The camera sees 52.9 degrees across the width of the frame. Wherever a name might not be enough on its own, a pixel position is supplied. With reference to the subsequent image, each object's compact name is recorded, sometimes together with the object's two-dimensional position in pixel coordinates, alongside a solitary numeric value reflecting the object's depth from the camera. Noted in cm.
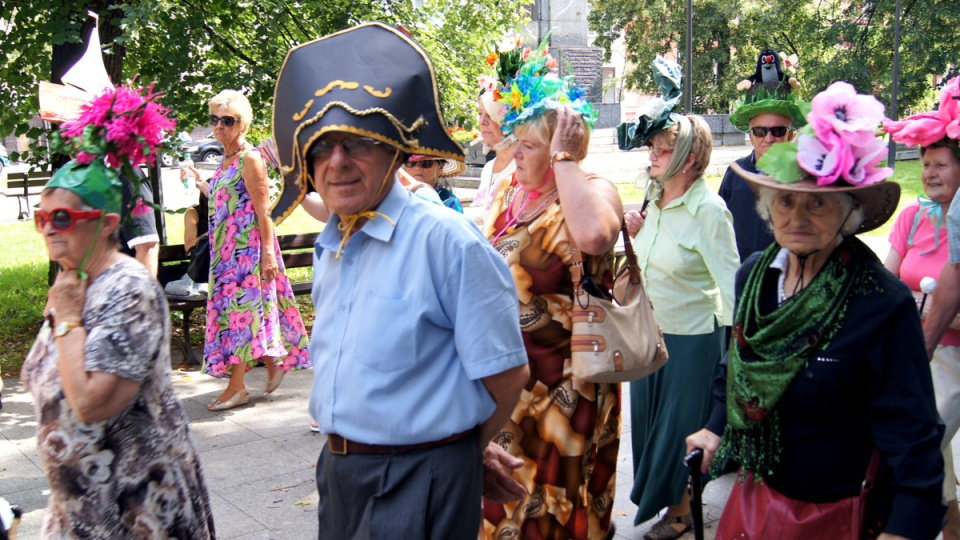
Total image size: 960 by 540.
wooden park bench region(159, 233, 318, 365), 823
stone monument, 2276
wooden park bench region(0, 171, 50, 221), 1348
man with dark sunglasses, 551
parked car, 3742
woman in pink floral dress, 662
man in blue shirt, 243
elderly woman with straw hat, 256
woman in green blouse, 456
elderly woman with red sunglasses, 291
